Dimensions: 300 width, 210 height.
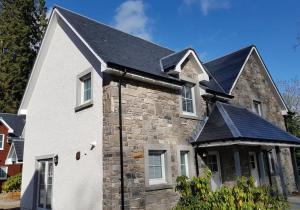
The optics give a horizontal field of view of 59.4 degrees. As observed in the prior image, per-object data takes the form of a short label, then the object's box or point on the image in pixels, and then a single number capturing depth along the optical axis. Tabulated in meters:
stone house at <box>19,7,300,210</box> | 8.86
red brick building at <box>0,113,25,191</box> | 26.02
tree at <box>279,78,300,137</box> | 33.34
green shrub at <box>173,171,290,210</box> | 6.14
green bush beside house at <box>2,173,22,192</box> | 22.31
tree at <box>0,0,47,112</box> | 33.84
